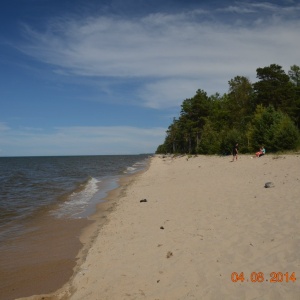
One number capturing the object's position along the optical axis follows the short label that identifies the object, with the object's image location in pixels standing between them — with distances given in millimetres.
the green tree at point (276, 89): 45844
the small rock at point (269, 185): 11464
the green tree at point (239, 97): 58719
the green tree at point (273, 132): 28766
